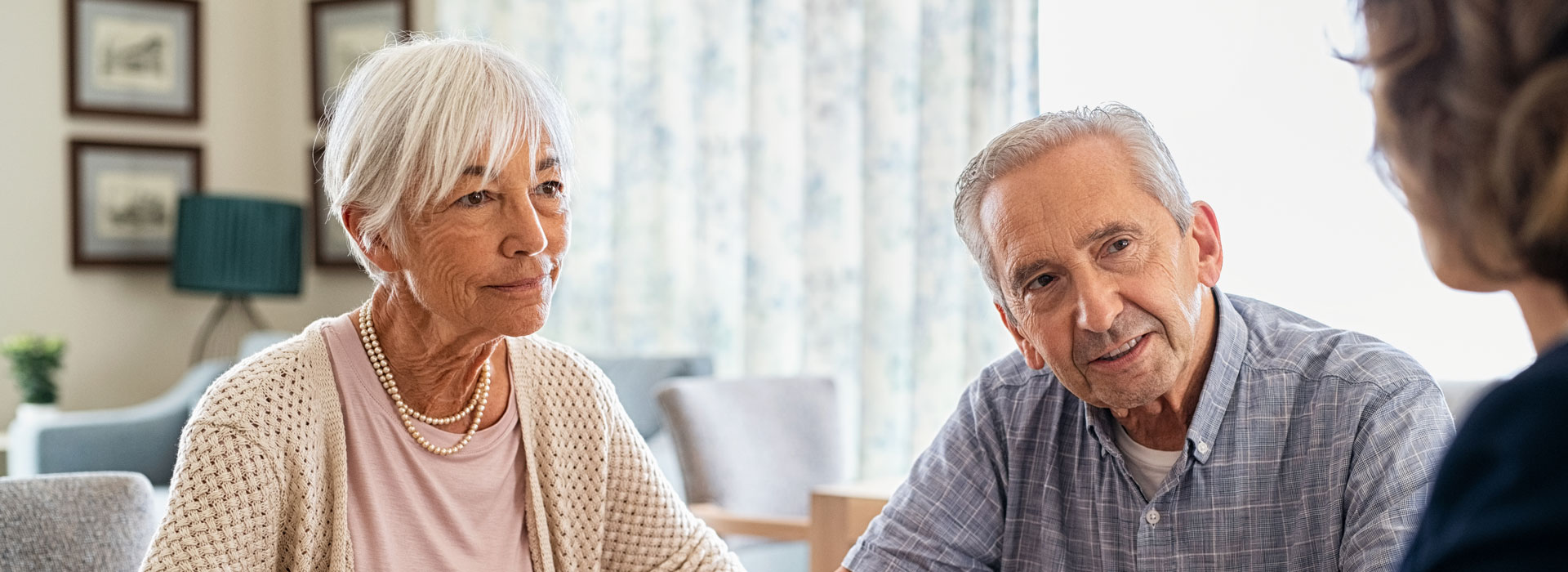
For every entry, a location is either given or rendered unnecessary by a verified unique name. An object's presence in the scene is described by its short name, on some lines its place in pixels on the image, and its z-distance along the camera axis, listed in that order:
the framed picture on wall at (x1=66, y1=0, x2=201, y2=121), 5.06
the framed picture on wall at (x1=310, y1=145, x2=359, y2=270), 5.27
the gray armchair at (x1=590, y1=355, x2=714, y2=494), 3.72
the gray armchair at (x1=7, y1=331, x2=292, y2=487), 3.94
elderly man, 1.33
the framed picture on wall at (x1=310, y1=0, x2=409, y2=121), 5.20
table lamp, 4.75
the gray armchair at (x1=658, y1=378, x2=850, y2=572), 2.87
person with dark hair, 0.57
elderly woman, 1.33
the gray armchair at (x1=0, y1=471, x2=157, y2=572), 1.40
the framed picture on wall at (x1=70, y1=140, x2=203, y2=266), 5.06
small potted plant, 4.52
